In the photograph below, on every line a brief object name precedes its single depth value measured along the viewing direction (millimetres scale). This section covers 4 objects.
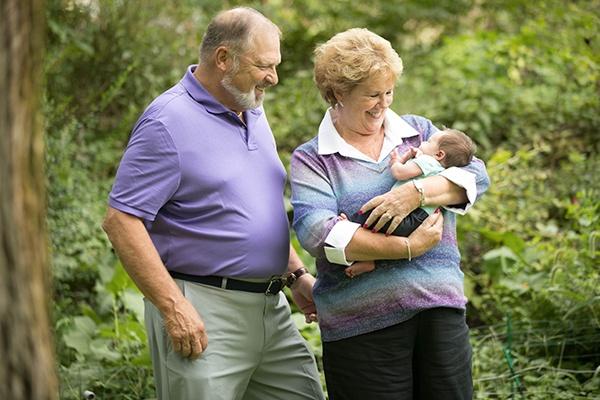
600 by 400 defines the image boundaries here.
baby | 5253
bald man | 5105
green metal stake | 7502
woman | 5231
